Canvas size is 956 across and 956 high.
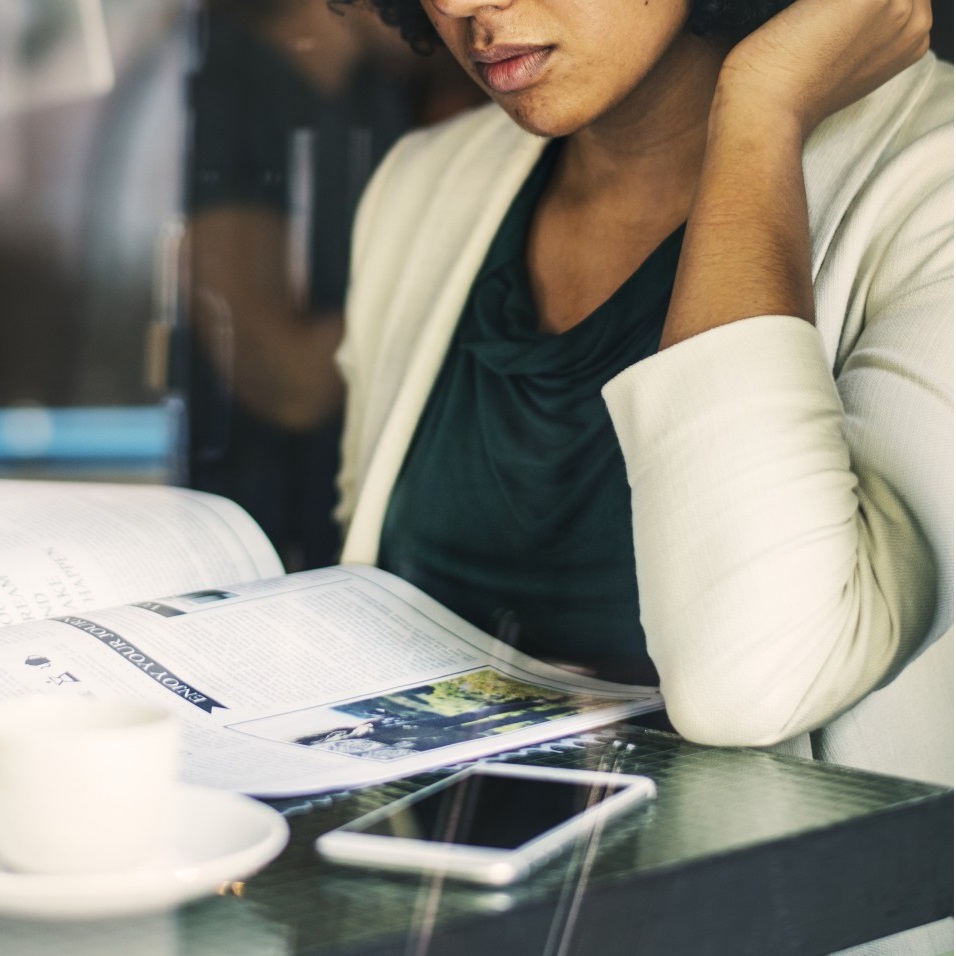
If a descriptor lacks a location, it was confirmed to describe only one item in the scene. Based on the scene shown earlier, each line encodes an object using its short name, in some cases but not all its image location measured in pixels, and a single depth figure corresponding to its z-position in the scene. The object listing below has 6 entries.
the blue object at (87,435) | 1.83
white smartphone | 0.93
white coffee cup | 0.90
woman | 1.12
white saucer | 0.88
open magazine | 1.06
